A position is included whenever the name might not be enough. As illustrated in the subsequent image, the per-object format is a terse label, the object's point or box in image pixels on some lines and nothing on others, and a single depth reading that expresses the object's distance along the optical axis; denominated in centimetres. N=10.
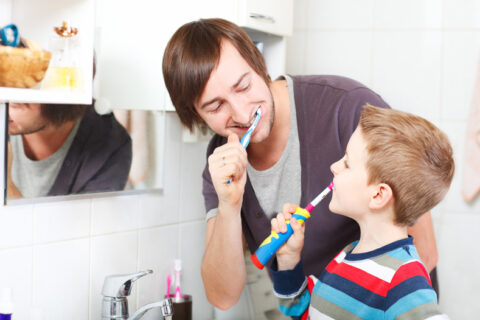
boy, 110
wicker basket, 99
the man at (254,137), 127
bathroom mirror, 124
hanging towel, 196
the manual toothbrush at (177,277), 165
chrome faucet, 135
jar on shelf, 111
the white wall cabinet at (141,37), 143
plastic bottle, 115
